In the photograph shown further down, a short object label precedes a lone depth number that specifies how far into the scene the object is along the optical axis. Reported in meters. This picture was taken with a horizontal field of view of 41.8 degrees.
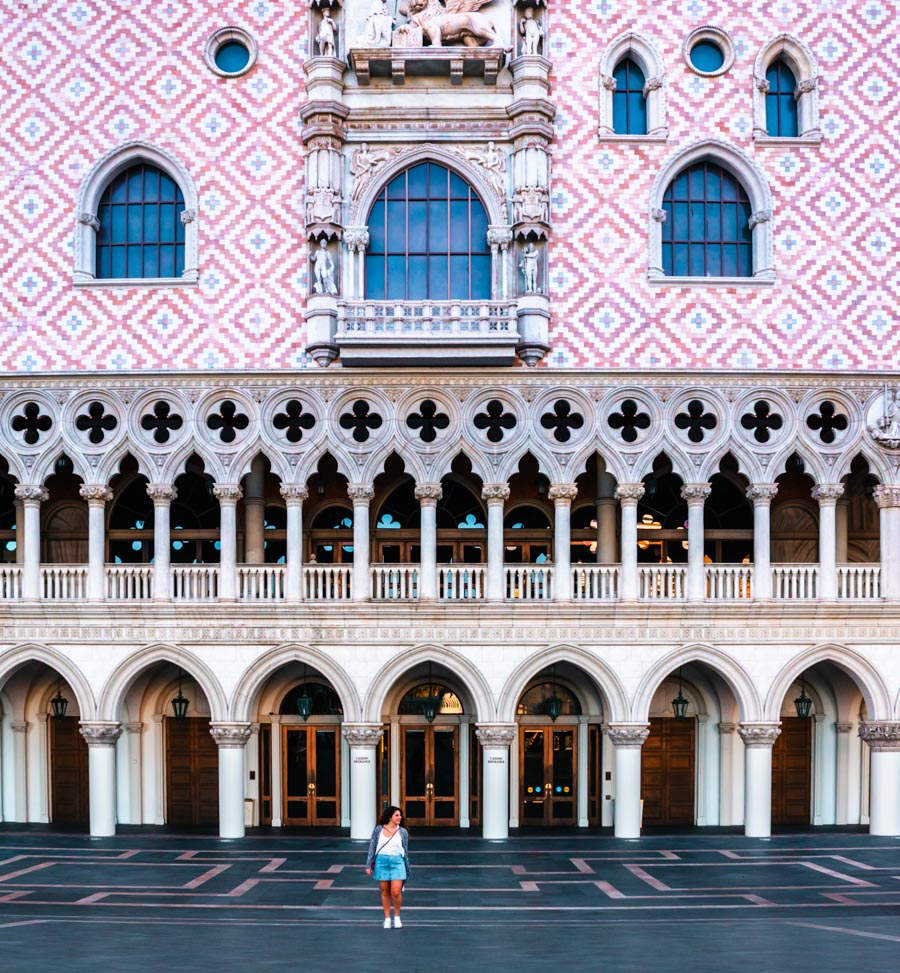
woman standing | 13.99
